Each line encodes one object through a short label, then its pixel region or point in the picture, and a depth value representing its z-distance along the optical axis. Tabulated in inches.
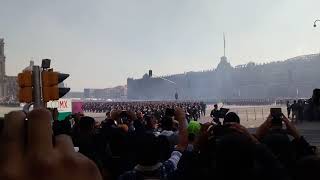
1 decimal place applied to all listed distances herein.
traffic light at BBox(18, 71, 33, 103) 325.1
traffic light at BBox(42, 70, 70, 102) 332.2
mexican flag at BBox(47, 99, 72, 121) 836.5
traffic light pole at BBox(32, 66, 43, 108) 323.7
